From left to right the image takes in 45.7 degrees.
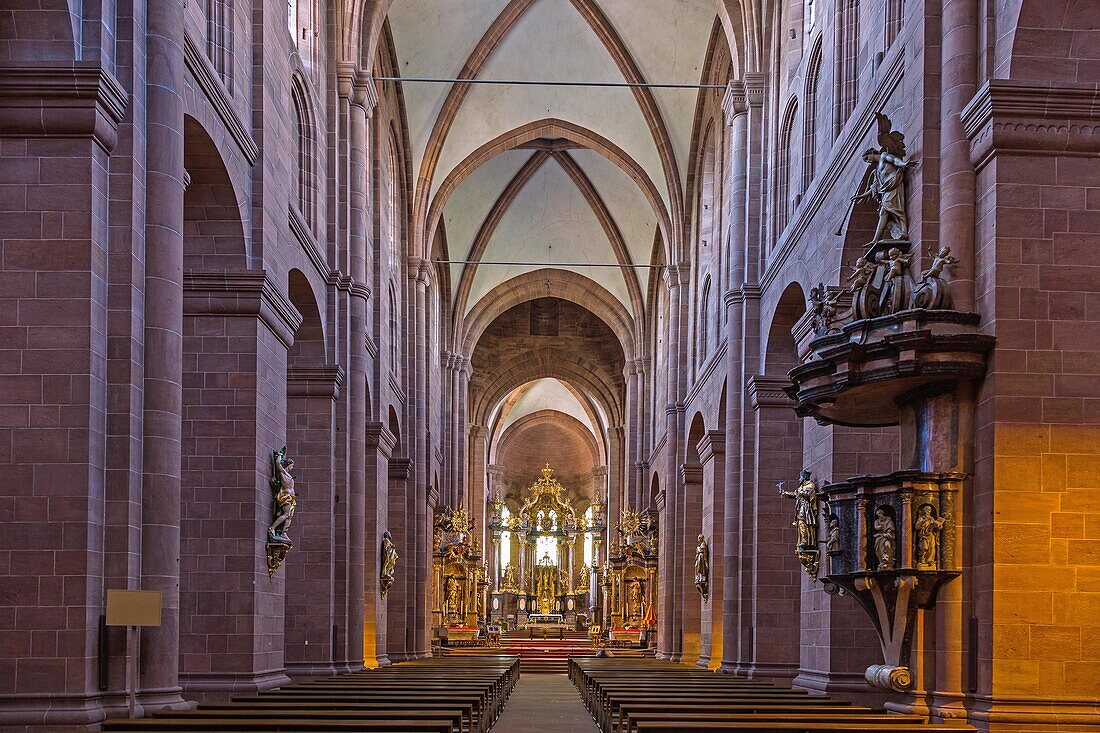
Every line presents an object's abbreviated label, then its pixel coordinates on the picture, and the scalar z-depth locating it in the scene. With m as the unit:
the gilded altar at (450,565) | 42.88
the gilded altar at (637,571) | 41.84
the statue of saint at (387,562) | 27.19
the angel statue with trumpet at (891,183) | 12.79
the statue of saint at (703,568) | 27.08
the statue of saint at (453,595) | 45.38
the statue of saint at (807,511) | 15.60
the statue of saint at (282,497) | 15.86
